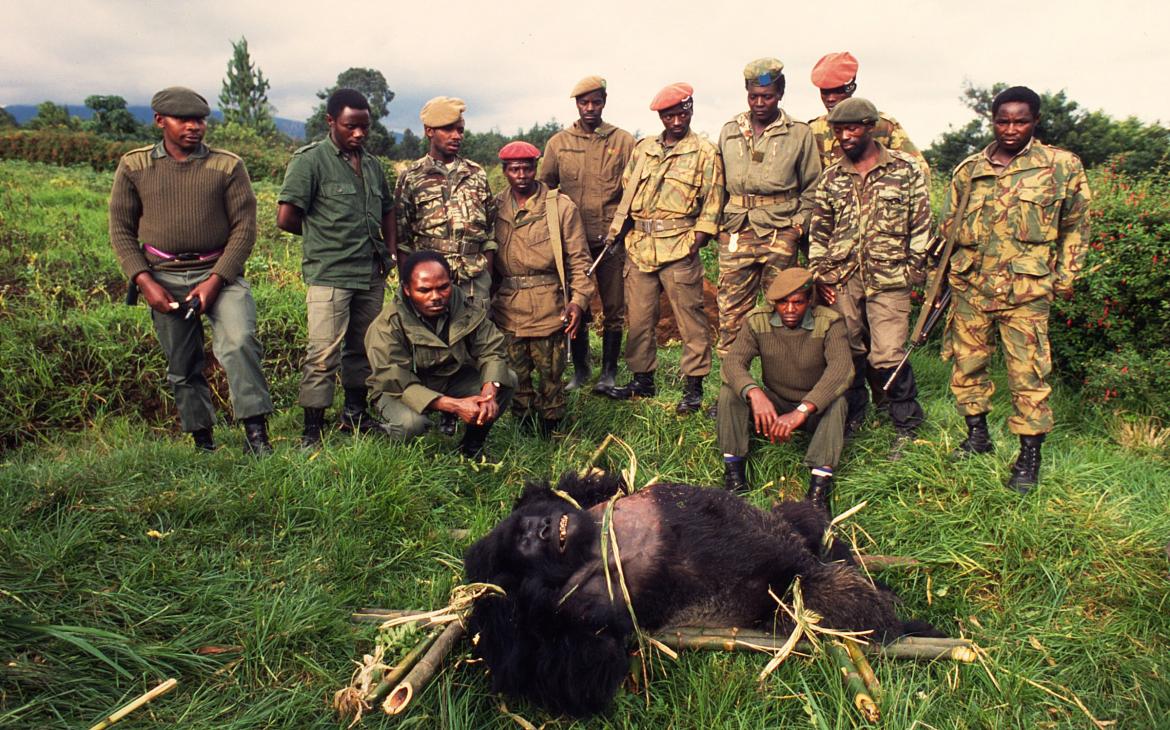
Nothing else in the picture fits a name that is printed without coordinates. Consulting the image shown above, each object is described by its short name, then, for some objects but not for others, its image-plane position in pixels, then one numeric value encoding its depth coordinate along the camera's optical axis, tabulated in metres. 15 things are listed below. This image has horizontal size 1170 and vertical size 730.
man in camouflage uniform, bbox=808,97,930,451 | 4.61
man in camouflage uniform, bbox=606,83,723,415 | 5.41
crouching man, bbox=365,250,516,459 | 4.40
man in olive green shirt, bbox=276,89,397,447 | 4.77
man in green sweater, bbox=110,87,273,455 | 4.34
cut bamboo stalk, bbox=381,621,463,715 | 2.38
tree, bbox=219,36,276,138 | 51.74
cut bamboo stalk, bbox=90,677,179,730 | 2.22
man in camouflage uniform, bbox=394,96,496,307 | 5.14
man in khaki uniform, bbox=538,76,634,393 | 6.00
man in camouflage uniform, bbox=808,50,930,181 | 5.05
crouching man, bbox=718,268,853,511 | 4.18
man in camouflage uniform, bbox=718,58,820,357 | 5.20
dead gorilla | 2.57
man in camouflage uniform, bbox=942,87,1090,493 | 4.13
